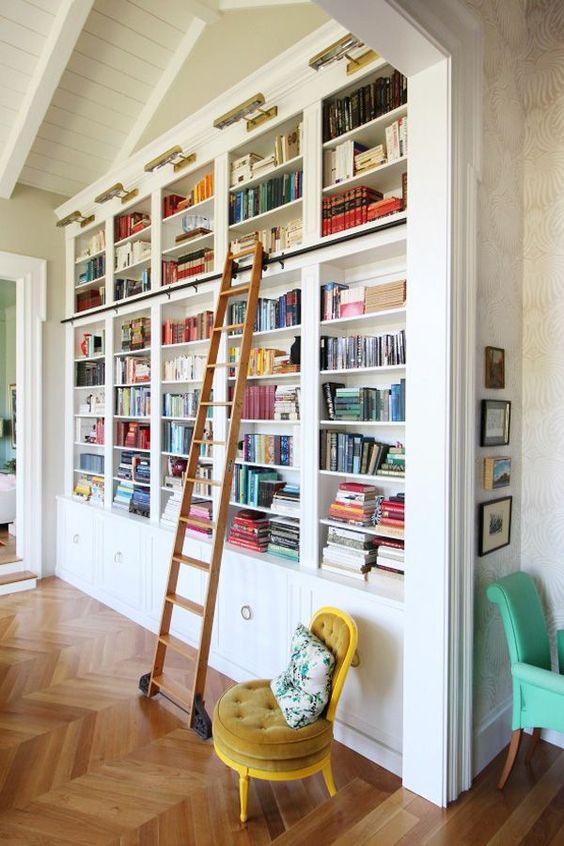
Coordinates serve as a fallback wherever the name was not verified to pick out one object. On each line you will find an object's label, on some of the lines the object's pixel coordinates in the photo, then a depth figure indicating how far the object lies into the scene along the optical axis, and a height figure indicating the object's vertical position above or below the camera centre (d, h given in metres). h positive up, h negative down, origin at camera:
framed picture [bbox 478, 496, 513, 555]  2.28 -0.48
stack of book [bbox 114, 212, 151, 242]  4.26 +1.55
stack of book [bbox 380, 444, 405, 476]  2.62 -0.23
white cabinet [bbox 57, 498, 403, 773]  2.43 -1.16
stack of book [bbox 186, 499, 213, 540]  3.56 -0.68
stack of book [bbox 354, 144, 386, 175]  2.63 +1.27
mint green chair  2.03 -0.99
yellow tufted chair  2.06 -1.26
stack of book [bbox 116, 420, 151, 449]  4.31 -0.17
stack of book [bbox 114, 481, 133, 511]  4.45 -0.67
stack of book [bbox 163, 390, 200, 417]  3.84 +0.08
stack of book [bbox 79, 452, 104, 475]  4.89 -0.45
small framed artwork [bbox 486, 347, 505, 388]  2.30 +0.21
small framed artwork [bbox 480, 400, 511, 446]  2.27 -0.03
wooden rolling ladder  2.70 -0.64
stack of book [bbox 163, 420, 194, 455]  3.86 -0.16
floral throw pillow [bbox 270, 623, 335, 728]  2.16 -1.12
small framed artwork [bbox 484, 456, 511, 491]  2.31 -0.25
